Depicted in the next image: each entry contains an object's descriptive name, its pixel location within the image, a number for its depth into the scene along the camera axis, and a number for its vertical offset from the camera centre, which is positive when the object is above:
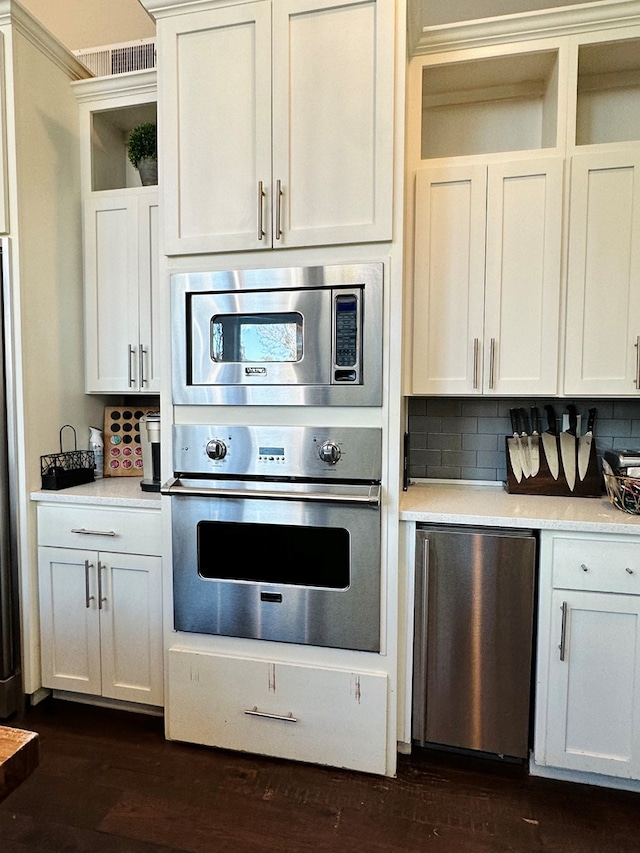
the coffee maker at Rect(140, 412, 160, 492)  2.18 -0.24
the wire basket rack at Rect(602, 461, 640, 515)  1.76 -0.34
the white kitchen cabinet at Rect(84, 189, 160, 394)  2.30 +0.47
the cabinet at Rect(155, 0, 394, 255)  1.65 +0.92
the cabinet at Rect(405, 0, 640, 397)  1.90 +0.66
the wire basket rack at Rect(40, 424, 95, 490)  2.15 -0.34
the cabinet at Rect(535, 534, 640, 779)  1.64 -0.85
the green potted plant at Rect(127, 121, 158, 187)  2.33 +1.12
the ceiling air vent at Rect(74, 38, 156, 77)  2.36 +1.58
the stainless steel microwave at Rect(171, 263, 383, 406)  1.70 +0.20
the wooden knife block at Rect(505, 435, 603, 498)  2.10 -0.37
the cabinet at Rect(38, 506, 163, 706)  2.01 -0.85
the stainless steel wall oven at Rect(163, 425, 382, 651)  1.73 -0.50
